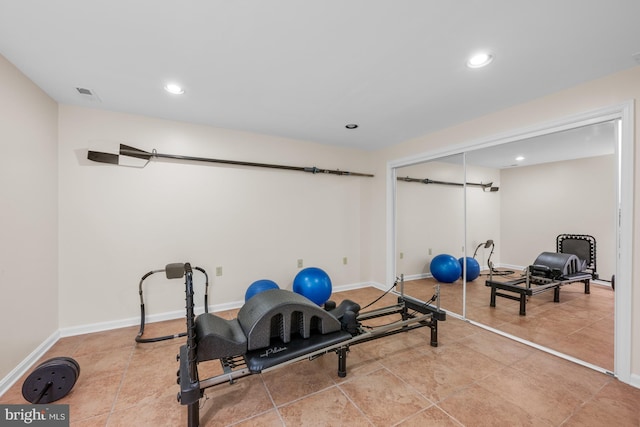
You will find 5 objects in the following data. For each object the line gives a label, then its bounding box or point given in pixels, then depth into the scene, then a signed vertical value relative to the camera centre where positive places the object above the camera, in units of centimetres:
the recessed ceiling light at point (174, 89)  239 +124
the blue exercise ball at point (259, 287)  327 -97
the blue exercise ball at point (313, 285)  355 -104
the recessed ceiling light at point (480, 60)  192 +123
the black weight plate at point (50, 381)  174 -120
